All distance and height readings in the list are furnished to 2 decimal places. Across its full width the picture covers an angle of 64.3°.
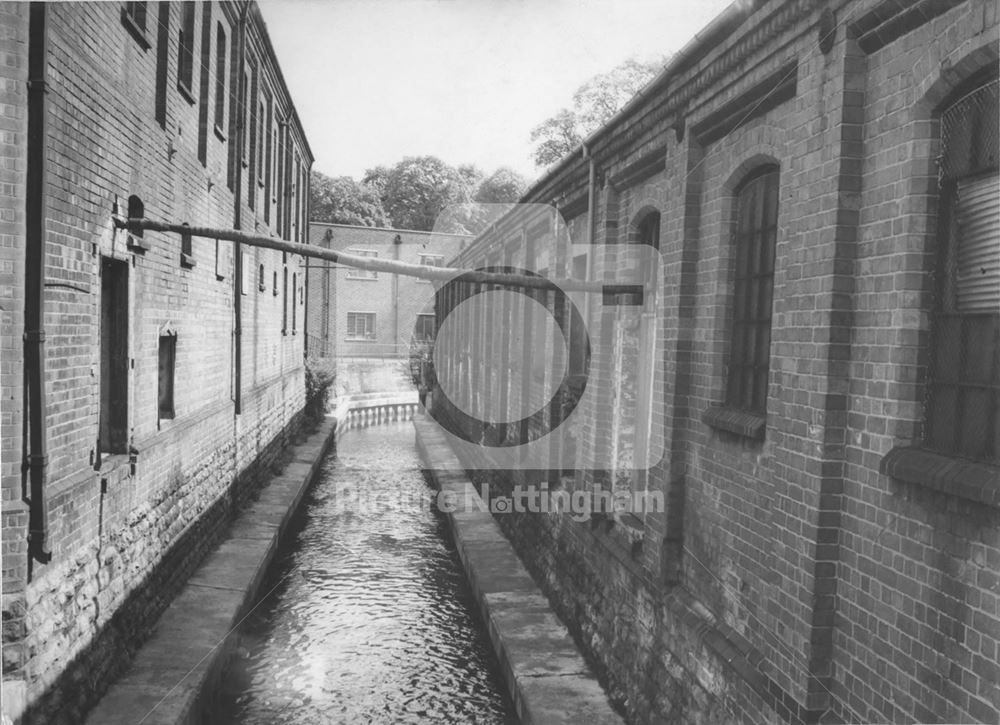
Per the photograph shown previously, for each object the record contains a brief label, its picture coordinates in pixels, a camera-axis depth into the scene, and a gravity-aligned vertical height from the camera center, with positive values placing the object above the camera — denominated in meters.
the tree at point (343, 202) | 52.09 +8.49
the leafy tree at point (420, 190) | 53.28 +9.81
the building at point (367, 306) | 37.62 +1.25
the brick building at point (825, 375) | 3.15 -0.15
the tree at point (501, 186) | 42.41 +8.35
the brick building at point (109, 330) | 4.68 -0.04
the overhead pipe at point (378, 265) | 6.45 +0.57
